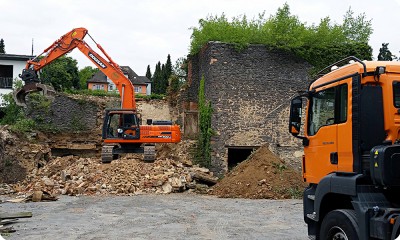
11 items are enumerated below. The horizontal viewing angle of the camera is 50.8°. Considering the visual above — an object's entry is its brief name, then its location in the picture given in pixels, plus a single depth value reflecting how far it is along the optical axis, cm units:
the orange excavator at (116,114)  1623
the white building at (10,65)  3312
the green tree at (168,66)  5492
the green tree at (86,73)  6575
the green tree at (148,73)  7588
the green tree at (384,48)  2592
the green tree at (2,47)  5302
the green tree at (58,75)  3338
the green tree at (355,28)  1975
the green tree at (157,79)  5752
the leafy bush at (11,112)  2346
